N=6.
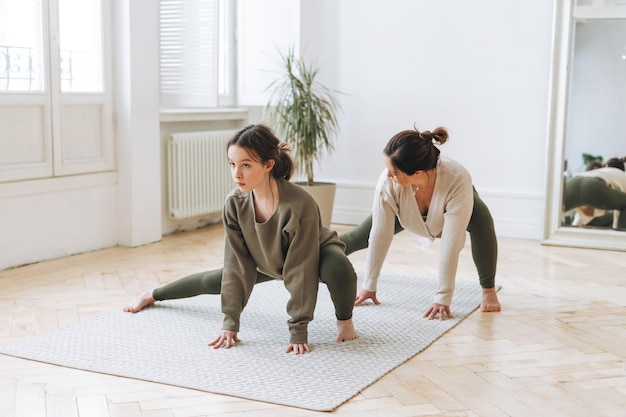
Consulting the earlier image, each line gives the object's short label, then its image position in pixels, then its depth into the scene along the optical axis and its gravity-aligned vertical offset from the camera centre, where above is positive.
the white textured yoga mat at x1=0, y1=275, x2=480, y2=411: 2.30 -0.82
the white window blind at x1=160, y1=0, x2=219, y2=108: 4.76 +0.30
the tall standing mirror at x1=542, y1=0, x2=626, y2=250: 4.57 -0.01
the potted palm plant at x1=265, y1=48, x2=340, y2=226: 4.90 -0.11
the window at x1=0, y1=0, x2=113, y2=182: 3.82 +0.05
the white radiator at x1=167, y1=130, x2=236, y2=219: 4.85 -0.46
